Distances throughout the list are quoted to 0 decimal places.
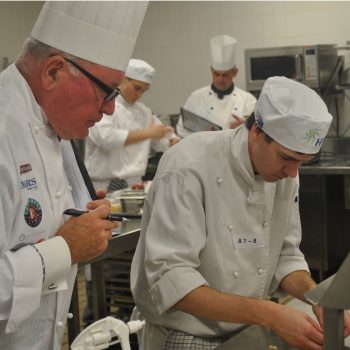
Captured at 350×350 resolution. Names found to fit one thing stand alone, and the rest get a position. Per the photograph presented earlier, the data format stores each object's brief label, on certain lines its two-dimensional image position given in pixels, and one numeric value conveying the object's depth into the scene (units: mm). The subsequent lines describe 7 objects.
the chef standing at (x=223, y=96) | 5199
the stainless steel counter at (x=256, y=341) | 1562
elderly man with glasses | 1364
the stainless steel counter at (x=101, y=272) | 2527
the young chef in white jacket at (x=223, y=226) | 1721
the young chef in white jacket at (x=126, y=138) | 4410
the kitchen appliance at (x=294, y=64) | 5000
